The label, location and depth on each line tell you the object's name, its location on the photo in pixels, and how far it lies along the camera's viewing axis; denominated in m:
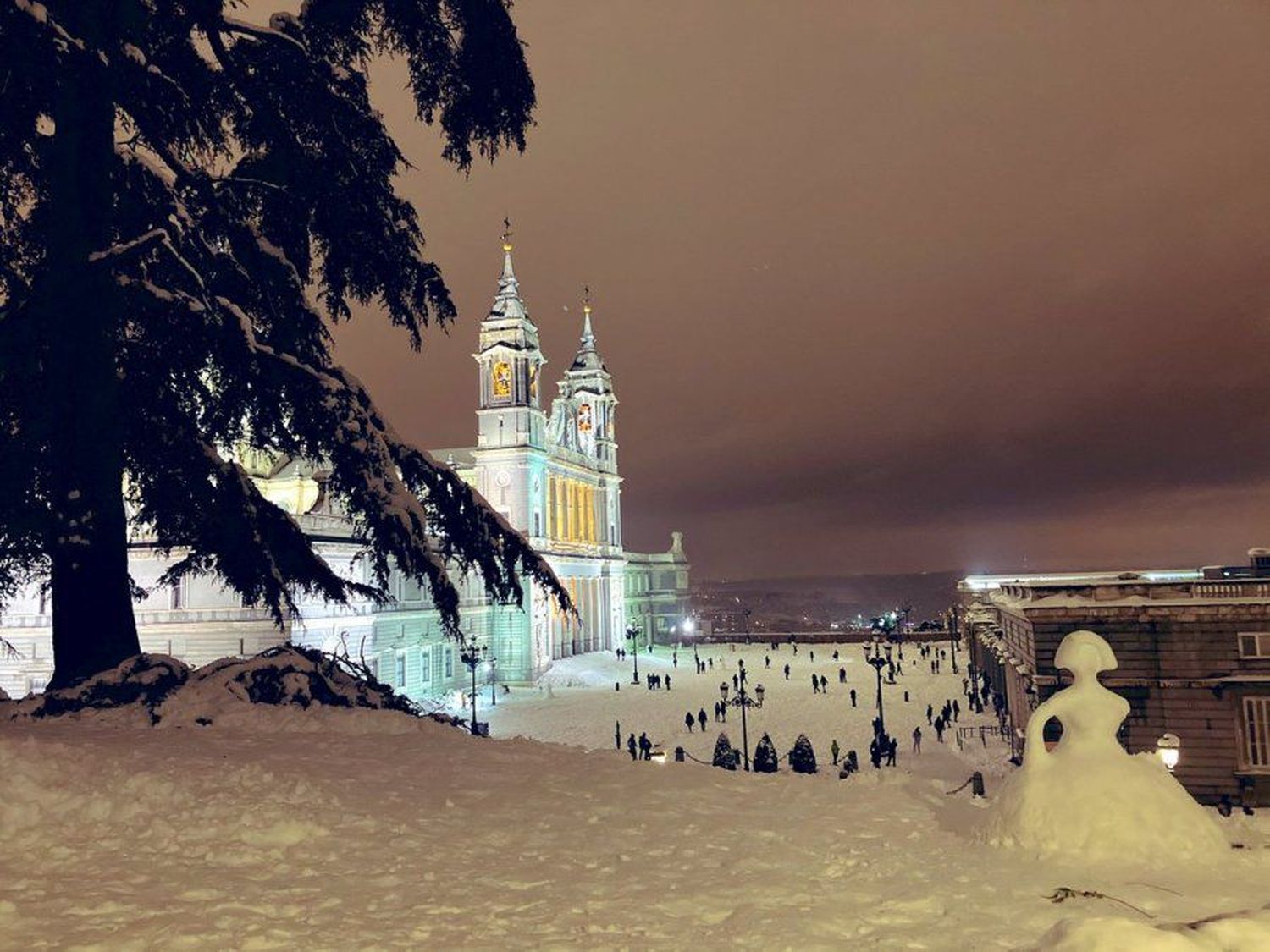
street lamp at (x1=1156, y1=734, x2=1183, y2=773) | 13.84
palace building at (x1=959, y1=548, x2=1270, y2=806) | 20.33
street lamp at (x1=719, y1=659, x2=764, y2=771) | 31.24
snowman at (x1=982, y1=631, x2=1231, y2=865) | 5.32
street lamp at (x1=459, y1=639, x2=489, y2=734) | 30.91
